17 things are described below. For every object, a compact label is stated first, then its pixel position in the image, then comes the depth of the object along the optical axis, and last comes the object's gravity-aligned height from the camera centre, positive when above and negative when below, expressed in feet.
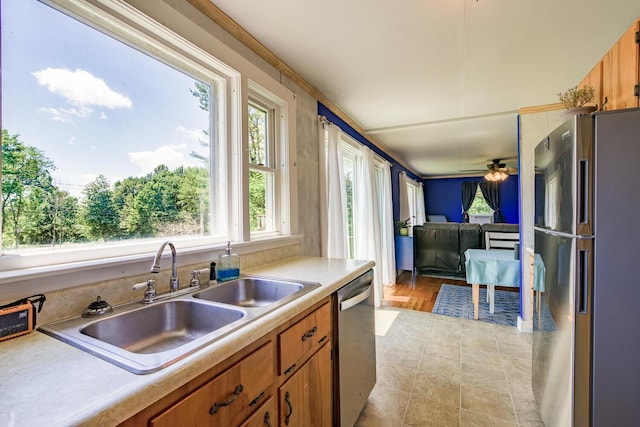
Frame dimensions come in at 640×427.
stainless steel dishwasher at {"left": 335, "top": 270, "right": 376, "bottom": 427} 4.82 -2.49
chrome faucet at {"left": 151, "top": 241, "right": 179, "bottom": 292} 4.01 -0.89
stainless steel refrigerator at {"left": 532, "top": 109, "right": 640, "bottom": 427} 3.62 -0.79
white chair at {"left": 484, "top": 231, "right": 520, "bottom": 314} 14.28 -1.68
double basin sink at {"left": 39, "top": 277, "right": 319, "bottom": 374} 2.32 -1.20
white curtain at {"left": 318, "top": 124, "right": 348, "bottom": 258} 8.82 +0.44
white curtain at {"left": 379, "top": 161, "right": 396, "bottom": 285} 15.30 -0.95
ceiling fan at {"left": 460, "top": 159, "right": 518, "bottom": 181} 18.75 +2.30
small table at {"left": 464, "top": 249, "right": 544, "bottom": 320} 10.07 -2.28
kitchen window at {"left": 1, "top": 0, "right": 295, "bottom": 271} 3.17 +1.00
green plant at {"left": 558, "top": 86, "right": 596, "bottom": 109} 6.19 +2.29
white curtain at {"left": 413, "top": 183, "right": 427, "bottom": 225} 29.17 -0.02
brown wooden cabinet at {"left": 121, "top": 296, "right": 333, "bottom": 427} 2.27 -1.74
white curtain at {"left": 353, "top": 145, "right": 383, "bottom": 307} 12.60 -0.41
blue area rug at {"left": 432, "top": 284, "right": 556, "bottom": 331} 10.72 -4.04
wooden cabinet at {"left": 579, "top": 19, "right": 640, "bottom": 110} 5.44 +2.72
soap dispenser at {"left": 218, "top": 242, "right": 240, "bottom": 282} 4.83 -0.95
